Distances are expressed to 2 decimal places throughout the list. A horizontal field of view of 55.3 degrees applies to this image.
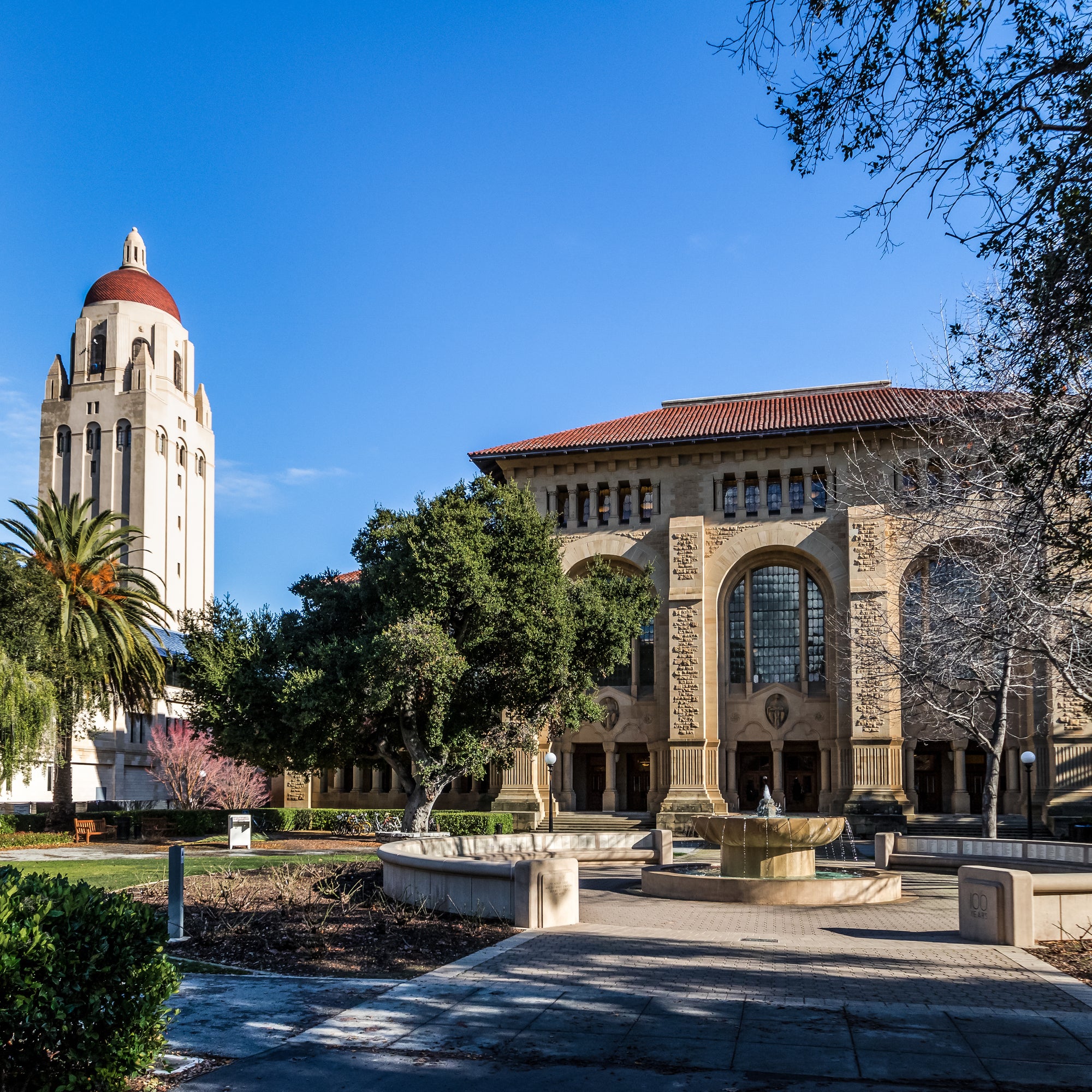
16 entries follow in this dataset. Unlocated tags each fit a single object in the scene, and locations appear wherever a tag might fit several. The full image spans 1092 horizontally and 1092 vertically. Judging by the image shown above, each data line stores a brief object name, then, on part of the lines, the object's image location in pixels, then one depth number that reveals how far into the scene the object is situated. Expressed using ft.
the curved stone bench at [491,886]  43.96
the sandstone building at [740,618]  134.51
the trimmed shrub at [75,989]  18.66
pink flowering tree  173.06
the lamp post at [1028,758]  98.07
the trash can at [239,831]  93.81
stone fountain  57.36
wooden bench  112.47
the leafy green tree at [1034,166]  28.63
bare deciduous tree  51.16
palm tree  119.03
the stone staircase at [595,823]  133.18
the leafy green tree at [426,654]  96.07
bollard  40.91
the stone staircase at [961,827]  120.47
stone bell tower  283.38
